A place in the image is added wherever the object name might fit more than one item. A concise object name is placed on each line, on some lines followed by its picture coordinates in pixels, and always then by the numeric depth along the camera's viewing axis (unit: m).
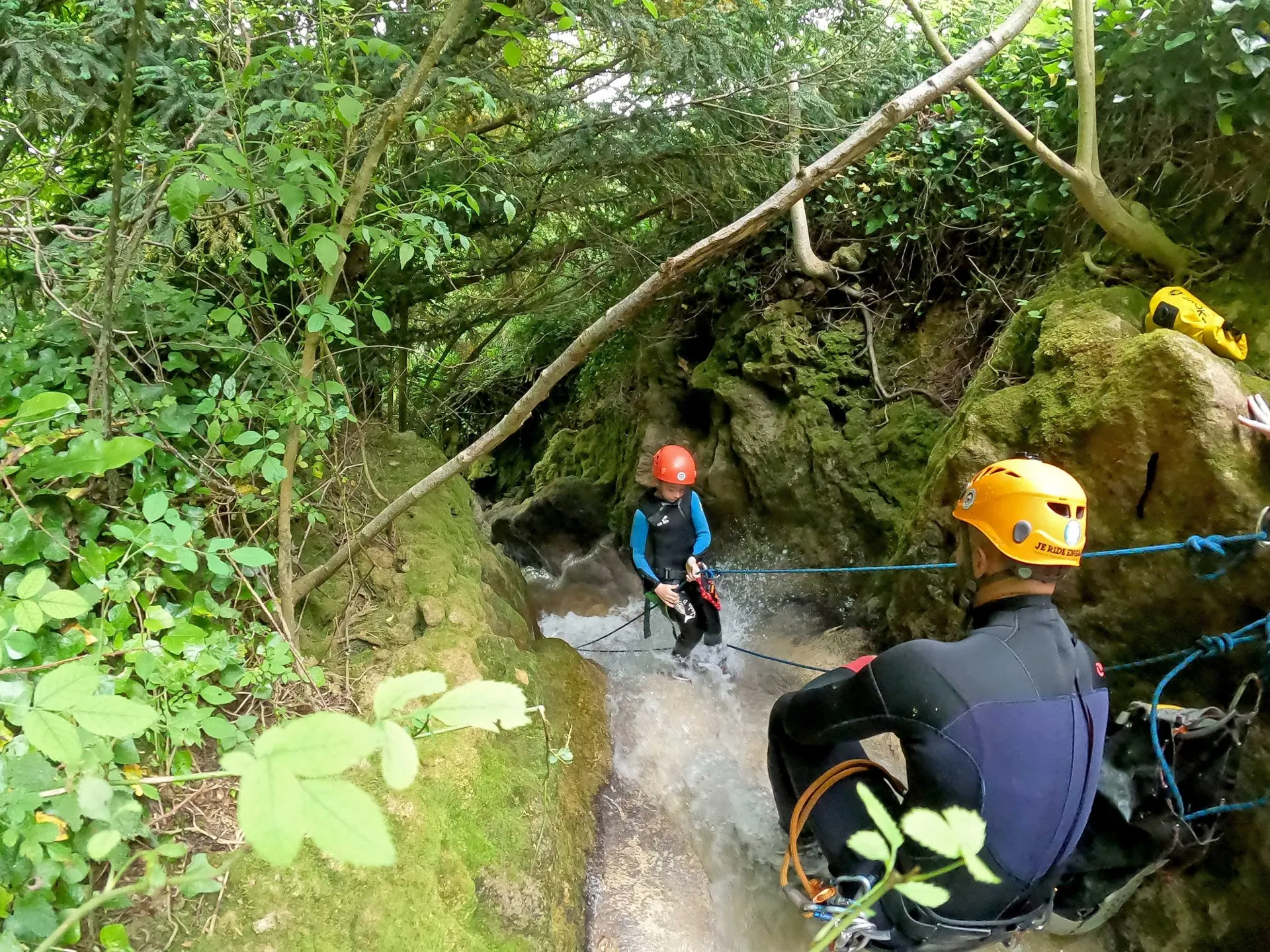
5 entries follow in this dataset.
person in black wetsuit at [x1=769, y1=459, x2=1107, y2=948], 2.01
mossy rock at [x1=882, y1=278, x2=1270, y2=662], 2.68
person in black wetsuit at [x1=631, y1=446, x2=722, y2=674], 4.92
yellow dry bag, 2.92
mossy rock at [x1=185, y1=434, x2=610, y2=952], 2.13
